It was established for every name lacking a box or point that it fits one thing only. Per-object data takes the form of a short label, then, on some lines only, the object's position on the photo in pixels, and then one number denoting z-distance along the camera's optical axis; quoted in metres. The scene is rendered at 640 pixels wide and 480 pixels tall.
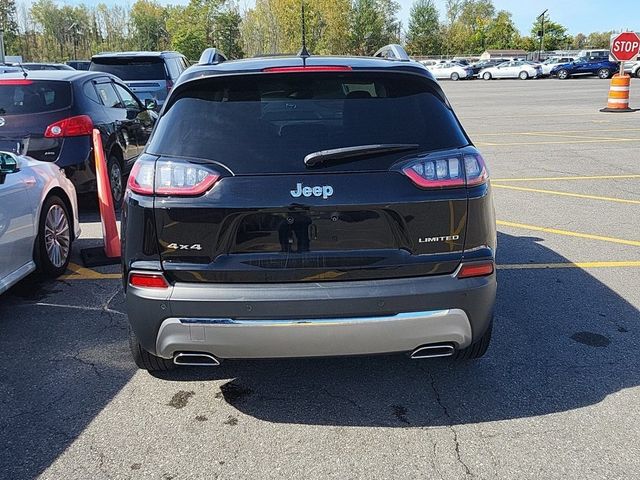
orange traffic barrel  20.28
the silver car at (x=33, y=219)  4.58
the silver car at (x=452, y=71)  53.44
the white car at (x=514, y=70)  48.66
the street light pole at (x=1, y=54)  36.53
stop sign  19.62
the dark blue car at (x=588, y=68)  45.22
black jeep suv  2.91
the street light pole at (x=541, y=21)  72.01
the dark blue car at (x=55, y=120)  7.09
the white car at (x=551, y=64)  48.10
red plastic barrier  5.85
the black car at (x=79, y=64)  32.07
